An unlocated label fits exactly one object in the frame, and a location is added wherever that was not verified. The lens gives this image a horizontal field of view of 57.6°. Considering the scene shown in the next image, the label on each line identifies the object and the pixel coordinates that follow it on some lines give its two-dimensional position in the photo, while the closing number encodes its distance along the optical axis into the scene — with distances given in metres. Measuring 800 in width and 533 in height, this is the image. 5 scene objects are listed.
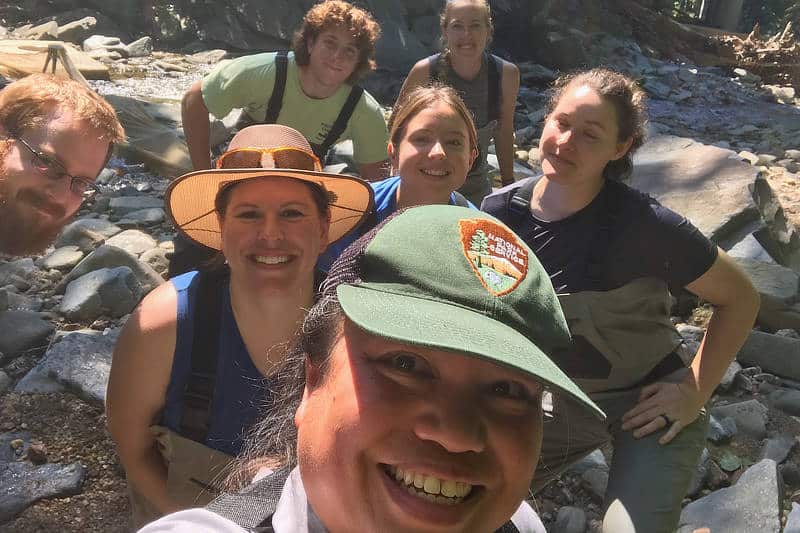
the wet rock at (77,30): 12.66
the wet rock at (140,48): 12.52
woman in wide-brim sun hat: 1.99
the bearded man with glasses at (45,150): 2.45
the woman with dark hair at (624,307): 2.46
